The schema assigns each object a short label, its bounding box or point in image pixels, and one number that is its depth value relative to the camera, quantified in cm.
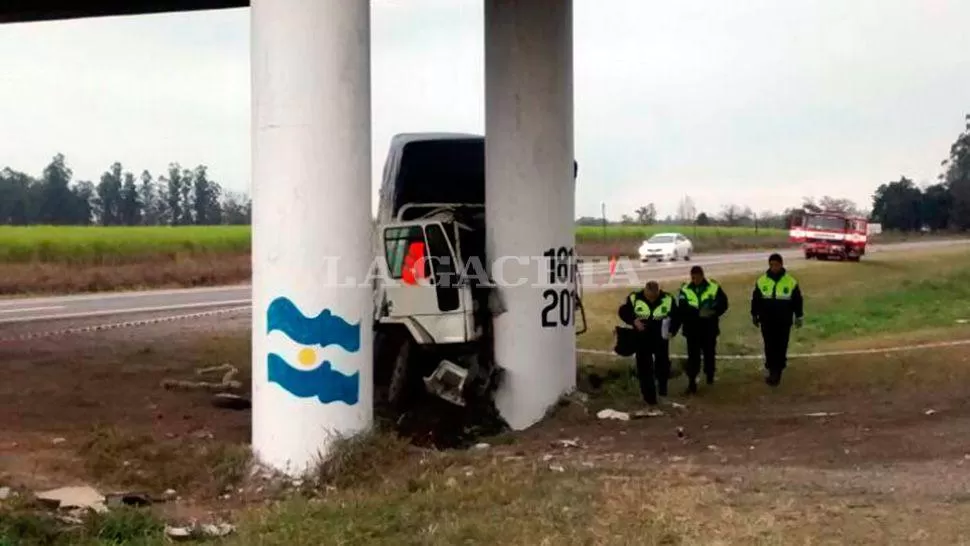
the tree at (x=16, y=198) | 7456
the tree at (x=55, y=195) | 7575
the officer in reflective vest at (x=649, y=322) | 1518
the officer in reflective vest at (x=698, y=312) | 1603
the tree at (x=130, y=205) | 7801
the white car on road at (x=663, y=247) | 5369
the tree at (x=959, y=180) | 10025
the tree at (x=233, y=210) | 8019
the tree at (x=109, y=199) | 7744
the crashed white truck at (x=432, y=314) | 1469
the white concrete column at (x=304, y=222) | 1065
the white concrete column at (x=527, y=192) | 1572
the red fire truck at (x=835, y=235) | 5116
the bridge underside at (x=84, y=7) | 2055
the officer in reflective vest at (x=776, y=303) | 1627
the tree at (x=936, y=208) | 10256
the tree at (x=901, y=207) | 10294
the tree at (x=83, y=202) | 7606
